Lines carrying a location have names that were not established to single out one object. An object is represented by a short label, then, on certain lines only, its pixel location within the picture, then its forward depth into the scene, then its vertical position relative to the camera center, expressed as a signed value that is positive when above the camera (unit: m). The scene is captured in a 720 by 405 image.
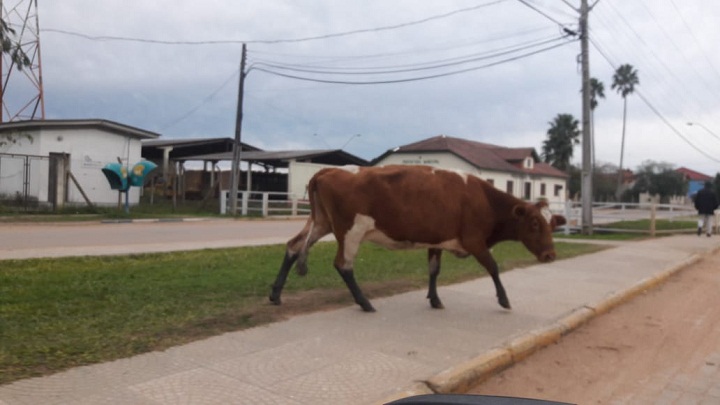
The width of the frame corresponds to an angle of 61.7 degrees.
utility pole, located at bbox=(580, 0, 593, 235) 19.91 +2.11
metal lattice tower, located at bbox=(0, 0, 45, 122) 25.53 +5.30
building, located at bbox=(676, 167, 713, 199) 89.39 +5.59
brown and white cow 6.72 -0.16
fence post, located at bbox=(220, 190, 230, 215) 27.16 -0.20
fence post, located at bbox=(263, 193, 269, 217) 27.28 -0.24
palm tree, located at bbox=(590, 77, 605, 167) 63.25 +12.60
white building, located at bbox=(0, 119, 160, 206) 21.86 +1.48
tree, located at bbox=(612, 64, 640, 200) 62.56 +13.50
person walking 20.16 +0.23
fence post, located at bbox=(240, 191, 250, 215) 27.20 -0.13
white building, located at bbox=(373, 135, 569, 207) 43.41 +3.25
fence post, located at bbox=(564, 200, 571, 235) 21.10 -0.17
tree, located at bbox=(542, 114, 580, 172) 66.56 +7.50
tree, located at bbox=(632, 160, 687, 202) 70.06 +3.15
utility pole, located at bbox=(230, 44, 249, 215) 26.56 +2.42
